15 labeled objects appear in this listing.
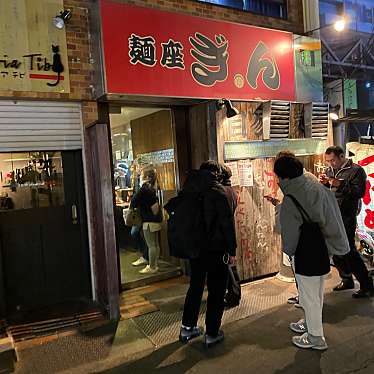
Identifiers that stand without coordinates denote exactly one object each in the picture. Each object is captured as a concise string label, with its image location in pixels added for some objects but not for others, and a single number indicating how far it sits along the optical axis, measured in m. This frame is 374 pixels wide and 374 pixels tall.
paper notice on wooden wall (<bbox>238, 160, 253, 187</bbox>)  5.85
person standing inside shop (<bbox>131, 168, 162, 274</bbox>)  6.03
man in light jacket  3.67
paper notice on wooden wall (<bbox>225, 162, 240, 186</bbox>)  5.78
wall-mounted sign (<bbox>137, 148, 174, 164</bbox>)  6.19
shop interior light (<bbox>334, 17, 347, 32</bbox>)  5.96
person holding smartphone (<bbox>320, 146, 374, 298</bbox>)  5.05
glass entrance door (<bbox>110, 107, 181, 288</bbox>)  5.84
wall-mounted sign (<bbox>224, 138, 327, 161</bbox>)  5.78
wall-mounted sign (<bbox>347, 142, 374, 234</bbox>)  6.23
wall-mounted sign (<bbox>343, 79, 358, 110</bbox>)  11.41
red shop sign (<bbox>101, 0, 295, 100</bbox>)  4.93
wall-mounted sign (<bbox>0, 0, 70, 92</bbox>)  4.51
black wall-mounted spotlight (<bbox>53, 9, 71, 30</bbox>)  4.76
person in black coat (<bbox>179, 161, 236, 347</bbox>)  3.85
